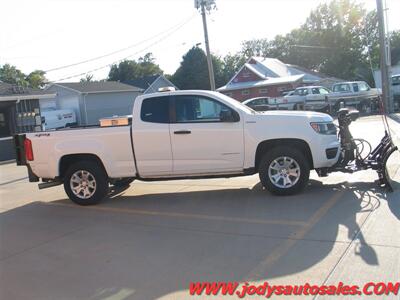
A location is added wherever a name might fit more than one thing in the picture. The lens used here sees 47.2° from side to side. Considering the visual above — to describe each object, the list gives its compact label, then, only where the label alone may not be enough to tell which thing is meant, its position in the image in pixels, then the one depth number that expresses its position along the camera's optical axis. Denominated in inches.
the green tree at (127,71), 3181.6
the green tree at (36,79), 3503.9
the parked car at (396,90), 1133.1
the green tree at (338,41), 2603.3
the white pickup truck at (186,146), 301.9
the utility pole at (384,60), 977.5
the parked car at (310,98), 1192.2
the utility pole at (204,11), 1100.5
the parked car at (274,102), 1293.1
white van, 1398.9
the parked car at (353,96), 1144.2
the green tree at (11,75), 3425.2
